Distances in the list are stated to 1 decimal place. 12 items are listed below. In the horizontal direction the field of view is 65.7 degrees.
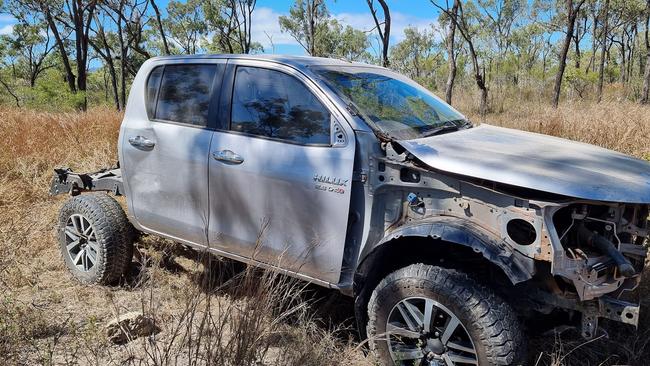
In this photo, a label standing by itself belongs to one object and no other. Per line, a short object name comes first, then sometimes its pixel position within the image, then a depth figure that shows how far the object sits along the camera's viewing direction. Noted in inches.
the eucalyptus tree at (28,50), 1312.6
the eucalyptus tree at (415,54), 1561.3
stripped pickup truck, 97.5
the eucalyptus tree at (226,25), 1224.8
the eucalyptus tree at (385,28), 655.6
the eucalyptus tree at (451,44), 669.4
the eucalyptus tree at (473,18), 1365.7
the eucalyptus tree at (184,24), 1528.1
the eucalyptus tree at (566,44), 604.9
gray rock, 112.1
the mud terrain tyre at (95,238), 163.0
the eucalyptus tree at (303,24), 1550.9
